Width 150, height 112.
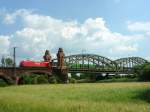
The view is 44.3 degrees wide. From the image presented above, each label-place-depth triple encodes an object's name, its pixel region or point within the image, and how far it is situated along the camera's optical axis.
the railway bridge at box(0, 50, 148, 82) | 57.51
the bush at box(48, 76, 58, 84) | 60.12
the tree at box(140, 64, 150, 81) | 52.76
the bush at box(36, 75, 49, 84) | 58.22
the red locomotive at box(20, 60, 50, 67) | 62.79
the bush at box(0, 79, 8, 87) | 57.64
